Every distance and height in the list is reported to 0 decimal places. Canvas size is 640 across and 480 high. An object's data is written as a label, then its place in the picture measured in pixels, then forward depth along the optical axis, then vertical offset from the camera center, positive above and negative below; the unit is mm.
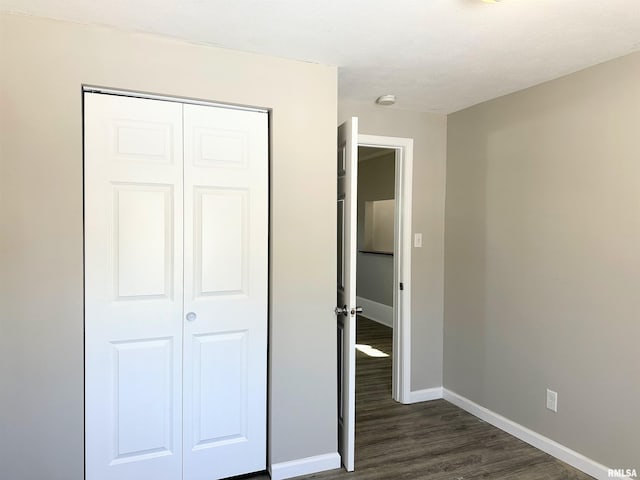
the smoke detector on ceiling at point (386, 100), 3000 +1002
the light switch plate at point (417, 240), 3426 -41
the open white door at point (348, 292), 2400 -345
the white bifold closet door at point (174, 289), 2037 -295
